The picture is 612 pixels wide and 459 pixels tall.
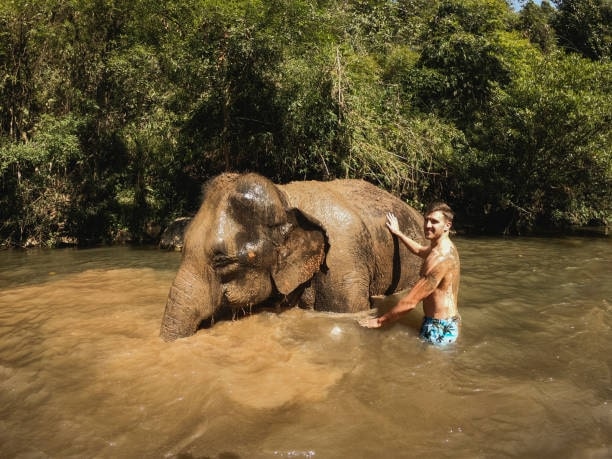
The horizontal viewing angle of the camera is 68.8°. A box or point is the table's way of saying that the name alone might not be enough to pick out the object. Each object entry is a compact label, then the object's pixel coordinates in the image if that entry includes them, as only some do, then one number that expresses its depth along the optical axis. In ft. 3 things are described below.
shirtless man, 14.69
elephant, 13.98
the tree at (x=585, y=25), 89.30
